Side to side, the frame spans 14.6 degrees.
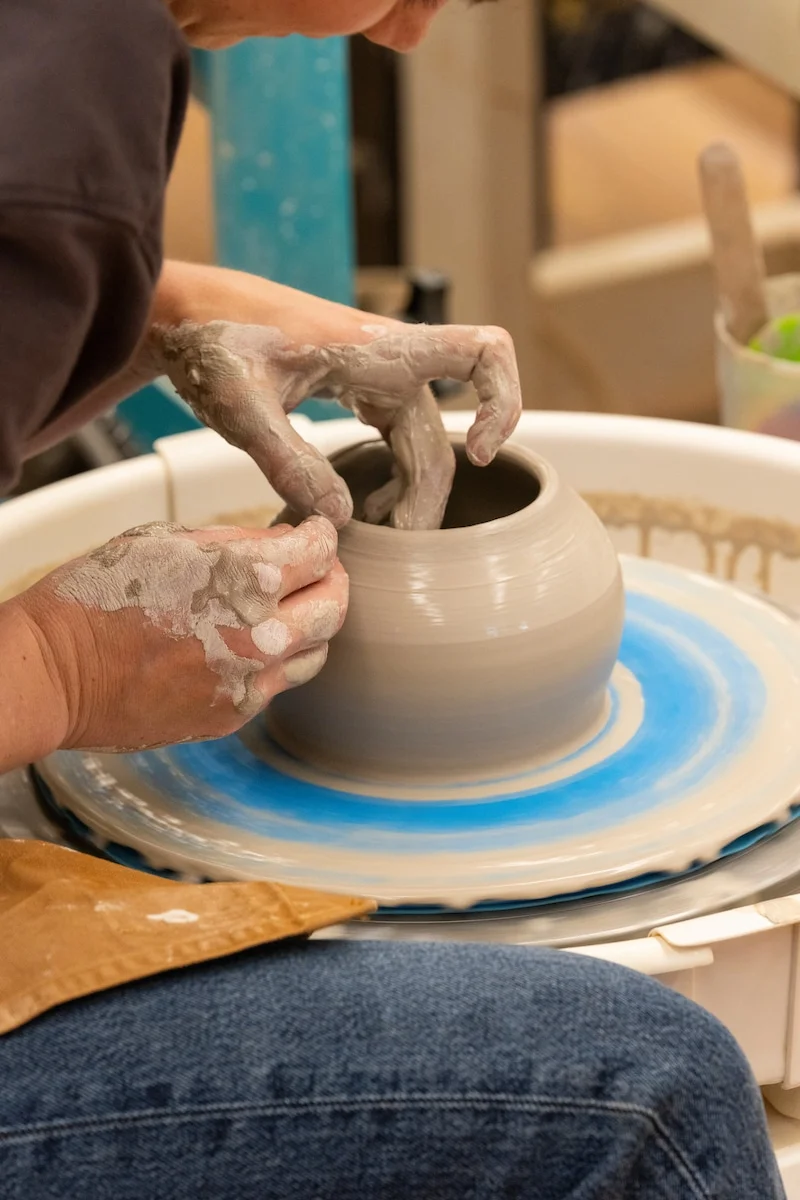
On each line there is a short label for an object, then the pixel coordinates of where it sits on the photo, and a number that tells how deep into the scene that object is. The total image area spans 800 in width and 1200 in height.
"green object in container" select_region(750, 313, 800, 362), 1.69
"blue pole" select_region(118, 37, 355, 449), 1.82
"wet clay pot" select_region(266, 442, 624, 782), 1.23
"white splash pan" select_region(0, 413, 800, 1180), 1.48
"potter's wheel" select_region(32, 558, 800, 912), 1.19
